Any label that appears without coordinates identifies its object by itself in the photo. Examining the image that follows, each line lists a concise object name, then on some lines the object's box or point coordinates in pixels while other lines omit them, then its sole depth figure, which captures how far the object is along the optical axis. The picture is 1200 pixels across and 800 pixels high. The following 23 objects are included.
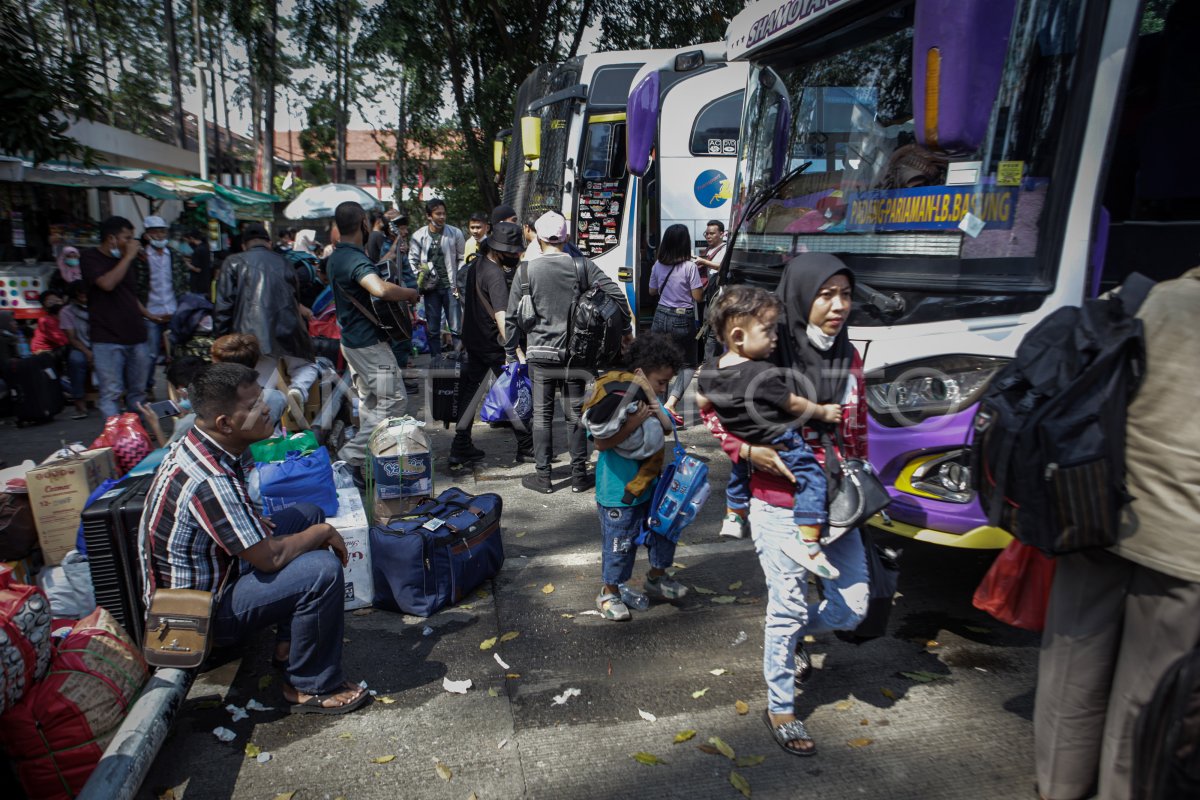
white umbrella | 16.00
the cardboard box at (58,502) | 4.05
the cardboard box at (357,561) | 4.06
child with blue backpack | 3.66
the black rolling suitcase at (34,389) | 8.08
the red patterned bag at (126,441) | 4.88
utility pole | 19.90
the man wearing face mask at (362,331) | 5.67
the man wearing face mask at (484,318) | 6.37
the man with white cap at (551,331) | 5.64
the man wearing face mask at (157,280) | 10.12
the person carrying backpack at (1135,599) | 2.13
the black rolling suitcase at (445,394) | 6.86
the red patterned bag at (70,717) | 2.63
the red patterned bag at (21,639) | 2.58
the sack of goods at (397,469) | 5.09
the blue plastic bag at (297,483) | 4.18
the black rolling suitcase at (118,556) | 3.31
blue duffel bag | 4.05
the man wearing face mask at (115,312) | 6.83
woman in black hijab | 2.90
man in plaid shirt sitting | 2.91
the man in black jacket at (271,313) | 5.96
